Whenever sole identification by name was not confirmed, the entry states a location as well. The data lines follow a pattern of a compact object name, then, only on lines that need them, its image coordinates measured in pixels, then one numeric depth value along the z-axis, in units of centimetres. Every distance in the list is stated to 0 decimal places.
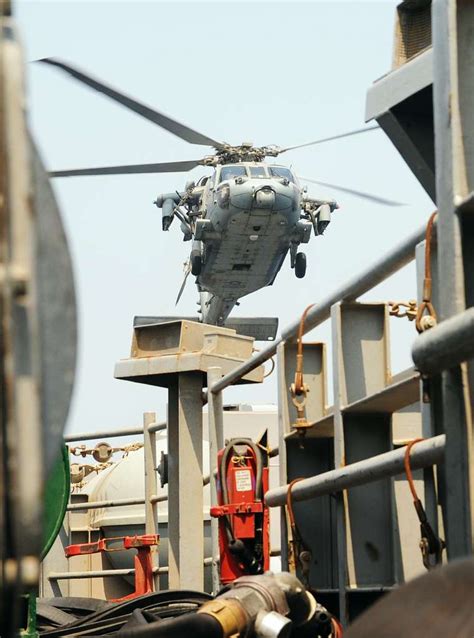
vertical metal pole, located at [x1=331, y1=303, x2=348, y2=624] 876
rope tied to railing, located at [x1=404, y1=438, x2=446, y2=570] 683
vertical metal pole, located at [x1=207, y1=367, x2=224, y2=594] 1485
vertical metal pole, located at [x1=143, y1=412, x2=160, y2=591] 1858
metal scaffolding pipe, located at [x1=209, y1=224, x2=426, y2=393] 791
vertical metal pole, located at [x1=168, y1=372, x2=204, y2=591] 1727
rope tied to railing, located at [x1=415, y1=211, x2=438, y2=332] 660
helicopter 6691
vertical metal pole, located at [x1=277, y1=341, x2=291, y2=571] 1054
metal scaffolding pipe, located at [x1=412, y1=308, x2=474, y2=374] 543
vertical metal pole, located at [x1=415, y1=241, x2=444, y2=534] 706
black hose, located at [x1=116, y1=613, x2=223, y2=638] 541
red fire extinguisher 1293
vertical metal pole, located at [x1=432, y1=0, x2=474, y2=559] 584
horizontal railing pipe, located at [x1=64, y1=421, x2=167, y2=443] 1840
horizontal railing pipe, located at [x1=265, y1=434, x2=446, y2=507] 671
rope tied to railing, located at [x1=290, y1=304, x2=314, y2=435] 991
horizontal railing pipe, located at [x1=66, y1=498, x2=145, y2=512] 1999
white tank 2454
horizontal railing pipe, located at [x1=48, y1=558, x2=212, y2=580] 1882
